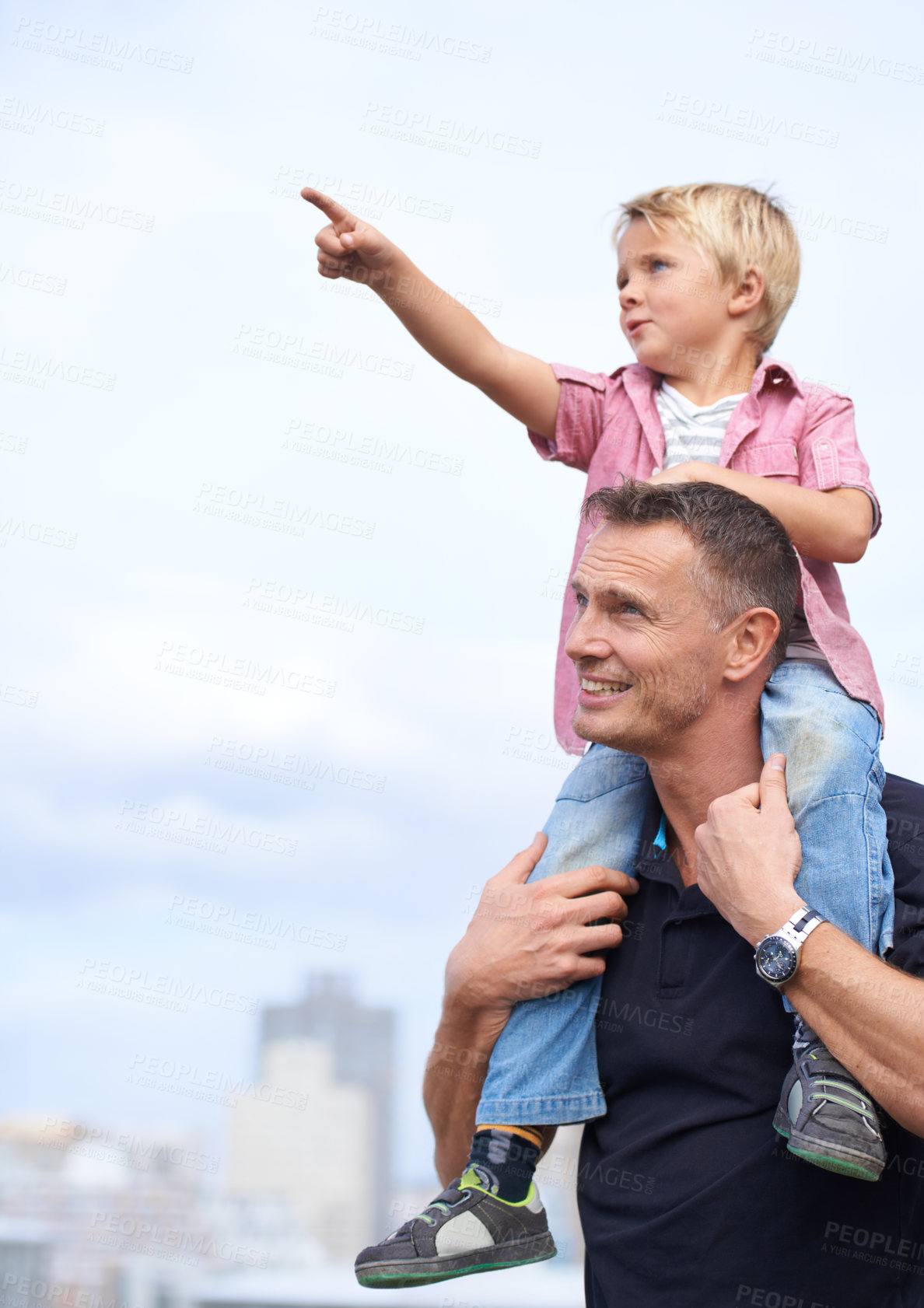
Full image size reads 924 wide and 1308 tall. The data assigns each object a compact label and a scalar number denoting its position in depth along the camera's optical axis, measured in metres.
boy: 2.06
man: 2.00
